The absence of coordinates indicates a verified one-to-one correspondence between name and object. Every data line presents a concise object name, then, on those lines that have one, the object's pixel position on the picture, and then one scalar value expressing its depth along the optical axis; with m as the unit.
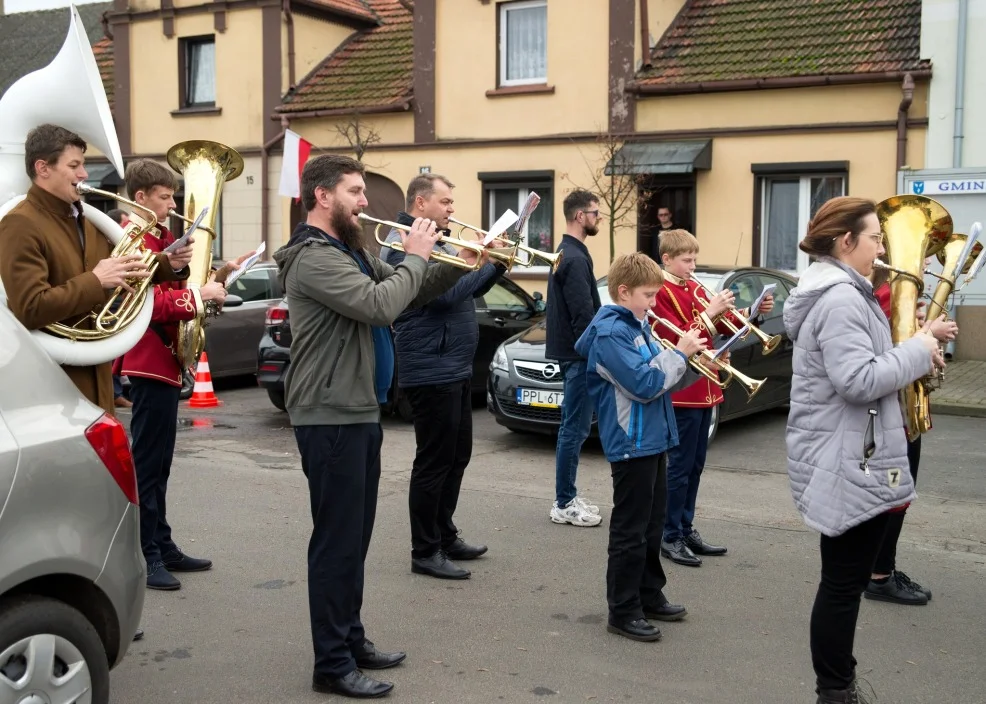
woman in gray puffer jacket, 3.79
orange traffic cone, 12.25
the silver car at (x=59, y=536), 3.27
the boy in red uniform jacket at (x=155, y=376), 5.47
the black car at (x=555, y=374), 9.45
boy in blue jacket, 4.86
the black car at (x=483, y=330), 11.15
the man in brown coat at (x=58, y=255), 4.22
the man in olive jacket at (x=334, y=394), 4.22
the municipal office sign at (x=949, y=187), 15.02
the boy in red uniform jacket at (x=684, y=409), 6.11
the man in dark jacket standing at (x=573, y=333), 6.97
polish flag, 12.58
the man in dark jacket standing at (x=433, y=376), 5.87
